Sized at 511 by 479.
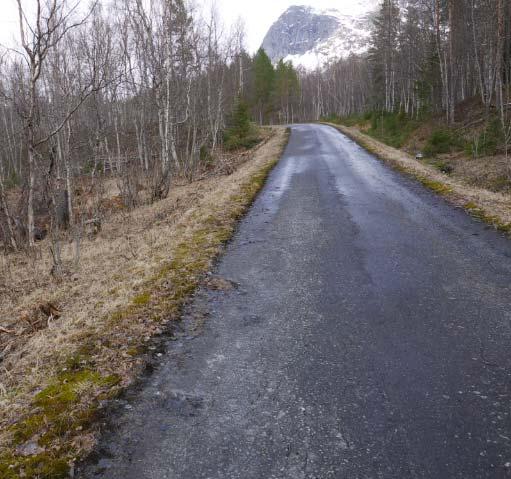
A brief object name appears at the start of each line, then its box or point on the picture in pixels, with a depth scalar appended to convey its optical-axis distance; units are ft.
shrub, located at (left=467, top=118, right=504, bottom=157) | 52.16
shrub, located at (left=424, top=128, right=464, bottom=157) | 62.13
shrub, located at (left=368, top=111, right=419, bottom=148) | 87.40
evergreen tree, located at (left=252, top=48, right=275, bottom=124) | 211.61
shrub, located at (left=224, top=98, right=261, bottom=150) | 99.86
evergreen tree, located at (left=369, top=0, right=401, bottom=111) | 123.34
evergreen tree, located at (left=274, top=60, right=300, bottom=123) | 226.99
